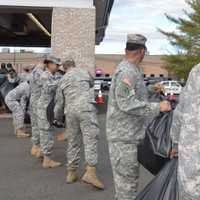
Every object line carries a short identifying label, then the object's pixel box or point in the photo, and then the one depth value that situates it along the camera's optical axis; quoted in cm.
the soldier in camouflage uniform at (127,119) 248
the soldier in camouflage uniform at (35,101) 490
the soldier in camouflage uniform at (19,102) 688
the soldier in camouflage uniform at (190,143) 154
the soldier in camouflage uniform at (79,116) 385
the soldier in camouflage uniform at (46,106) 457
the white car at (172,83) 2713
